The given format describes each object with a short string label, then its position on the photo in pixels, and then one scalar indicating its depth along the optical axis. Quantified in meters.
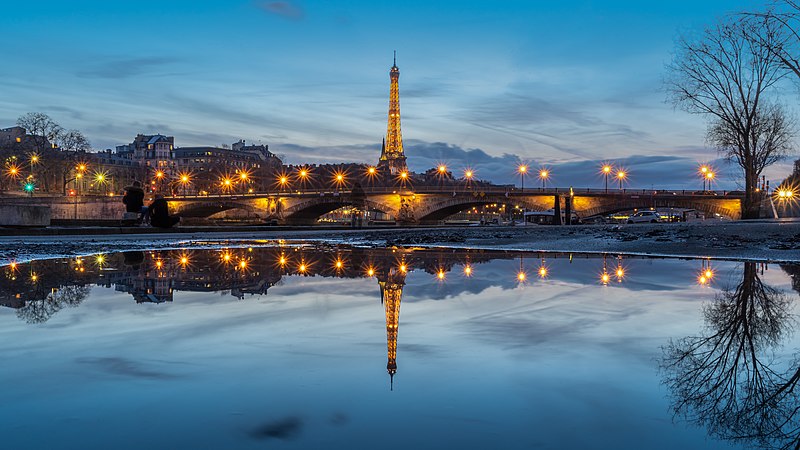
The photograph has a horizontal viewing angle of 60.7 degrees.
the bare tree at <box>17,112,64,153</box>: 110.98
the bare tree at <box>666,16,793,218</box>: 39.38
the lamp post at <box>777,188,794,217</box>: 62.98
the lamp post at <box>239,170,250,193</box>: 128.45
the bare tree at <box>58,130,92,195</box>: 112.06
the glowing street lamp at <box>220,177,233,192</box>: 136.05
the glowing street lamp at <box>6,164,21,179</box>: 111.49
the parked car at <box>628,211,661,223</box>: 79.64
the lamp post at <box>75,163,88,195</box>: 112.44
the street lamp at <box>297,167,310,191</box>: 152.98
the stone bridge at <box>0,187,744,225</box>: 87.56
